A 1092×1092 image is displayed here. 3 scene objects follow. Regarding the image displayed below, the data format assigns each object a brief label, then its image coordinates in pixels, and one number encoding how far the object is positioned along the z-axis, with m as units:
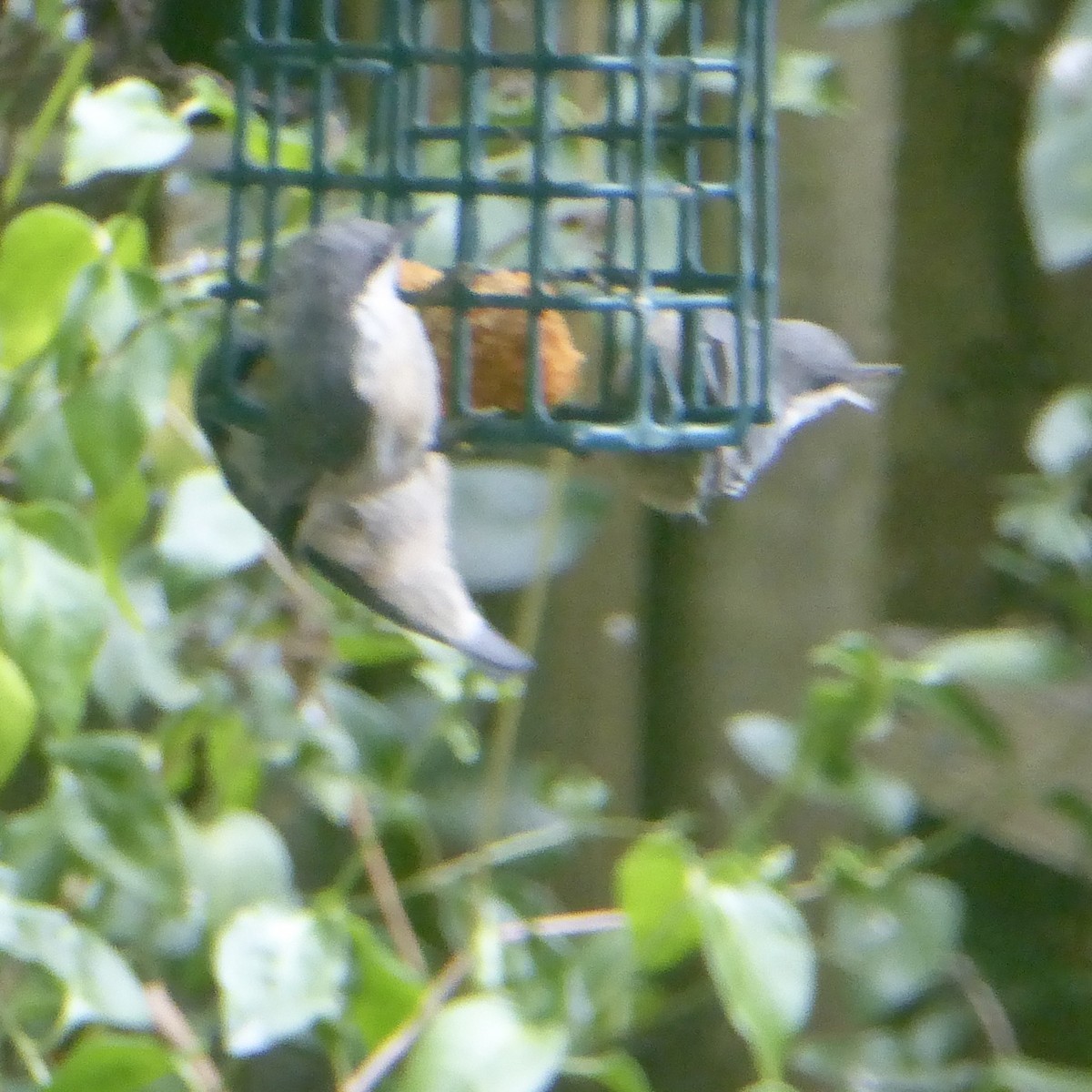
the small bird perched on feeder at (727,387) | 6.87
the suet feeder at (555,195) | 6.81
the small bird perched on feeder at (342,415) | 6.79
